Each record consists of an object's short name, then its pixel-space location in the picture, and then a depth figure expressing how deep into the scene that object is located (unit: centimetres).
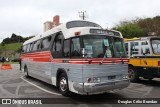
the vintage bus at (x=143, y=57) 685
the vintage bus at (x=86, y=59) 484
